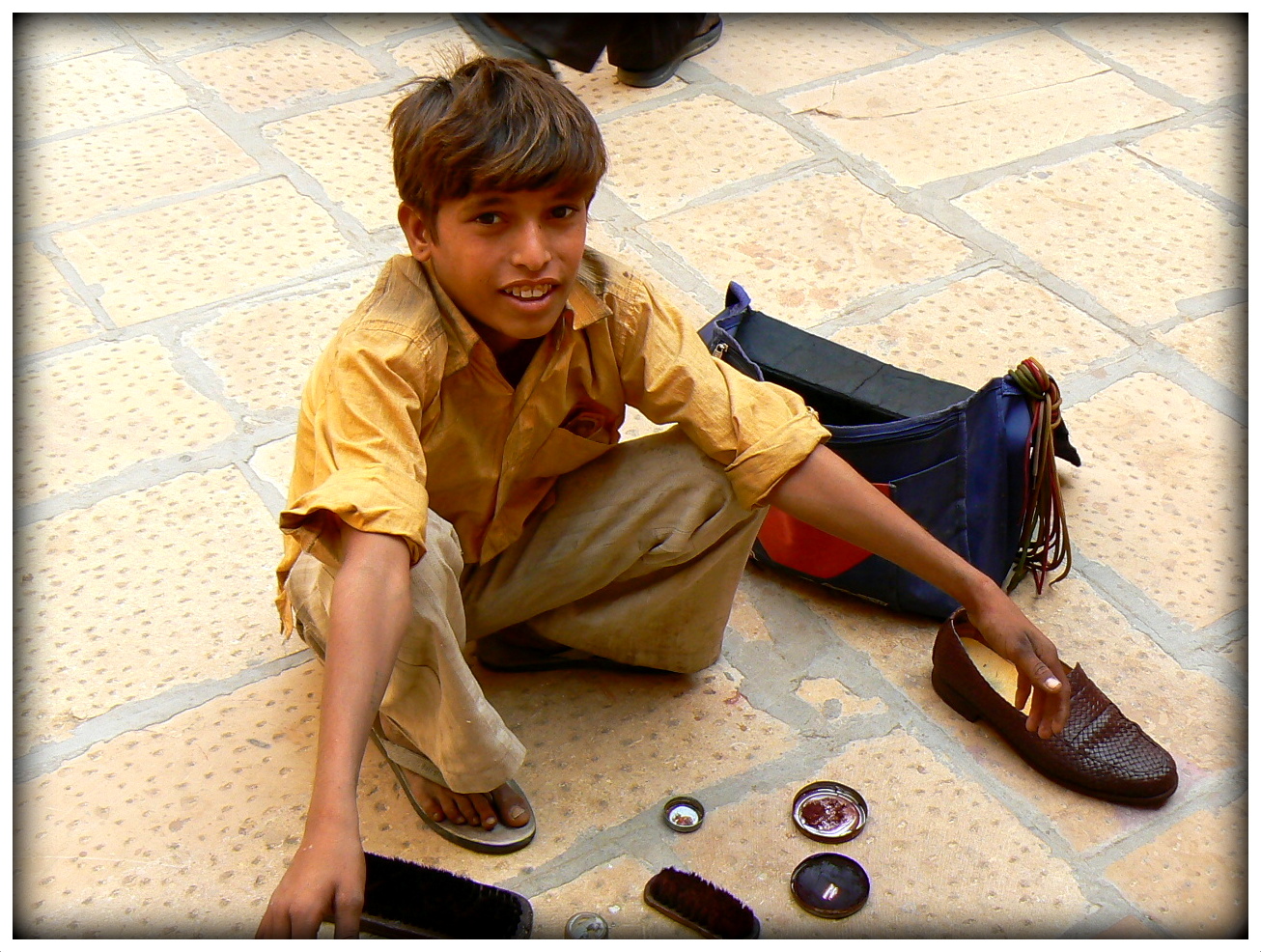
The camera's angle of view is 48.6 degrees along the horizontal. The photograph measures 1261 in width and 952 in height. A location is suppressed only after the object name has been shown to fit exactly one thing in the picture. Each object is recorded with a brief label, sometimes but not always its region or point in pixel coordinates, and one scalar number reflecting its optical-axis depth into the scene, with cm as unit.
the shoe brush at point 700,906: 190
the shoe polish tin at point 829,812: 204
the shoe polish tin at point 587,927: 190
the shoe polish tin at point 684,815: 205
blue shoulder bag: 233
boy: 169
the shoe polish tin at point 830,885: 193
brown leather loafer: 209
